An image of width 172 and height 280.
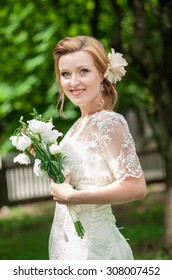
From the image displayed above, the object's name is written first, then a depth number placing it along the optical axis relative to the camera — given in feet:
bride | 6.50
